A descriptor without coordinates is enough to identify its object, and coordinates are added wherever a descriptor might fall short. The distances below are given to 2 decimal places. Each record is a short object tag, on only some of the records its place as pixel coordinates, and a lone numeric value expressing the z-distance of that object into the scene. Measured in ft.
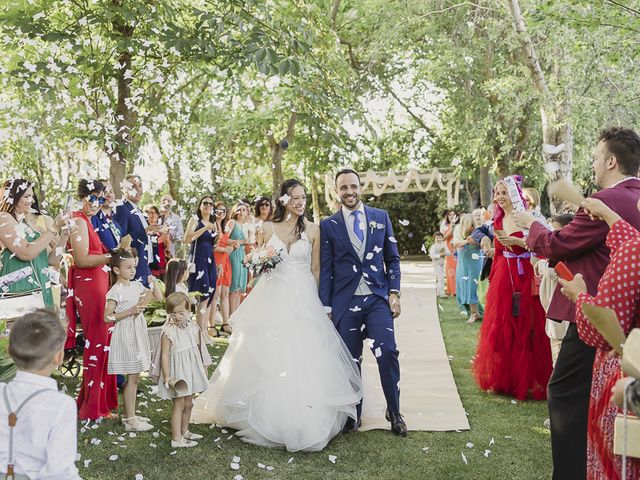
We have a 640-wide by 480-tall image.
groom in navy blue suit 17.43
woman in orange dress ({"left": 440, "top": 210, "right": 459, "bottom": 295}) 47.83
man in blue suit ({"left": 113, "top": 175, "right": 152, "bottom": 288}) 21.15
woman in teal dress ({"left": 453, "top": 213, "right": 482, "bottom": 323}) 36.63
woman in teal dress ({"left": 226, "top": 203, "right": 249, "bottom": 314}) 32.48
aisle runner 18.43
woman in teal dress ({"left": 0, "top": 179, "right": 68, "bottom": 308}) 16.44
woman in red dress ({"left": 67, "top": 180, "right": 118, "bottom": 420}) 17.65
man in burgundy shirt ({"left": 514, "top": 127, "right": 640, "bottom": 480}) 11.63
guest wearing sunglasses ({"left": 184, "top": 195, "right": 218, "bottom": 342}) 28.71
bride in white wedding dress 16.24
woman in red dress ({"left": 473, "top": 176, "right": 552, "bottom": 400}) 20.38
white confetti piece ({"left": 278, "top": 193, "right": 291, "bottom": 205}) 18.52
